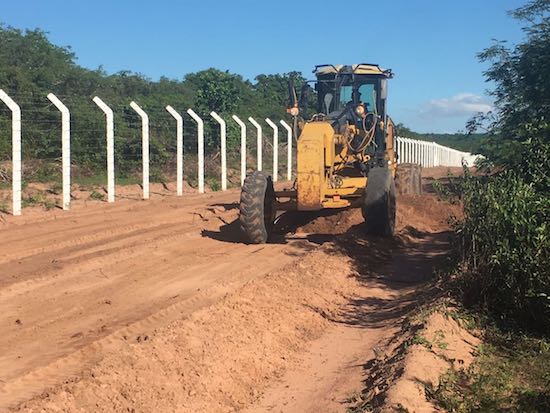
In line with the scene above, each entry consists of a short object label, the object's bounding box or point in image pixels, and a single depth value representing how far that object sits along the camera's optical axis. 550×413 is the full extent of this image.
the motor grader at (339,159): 10.49
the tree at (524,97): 8.31
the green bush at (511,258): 6.20
